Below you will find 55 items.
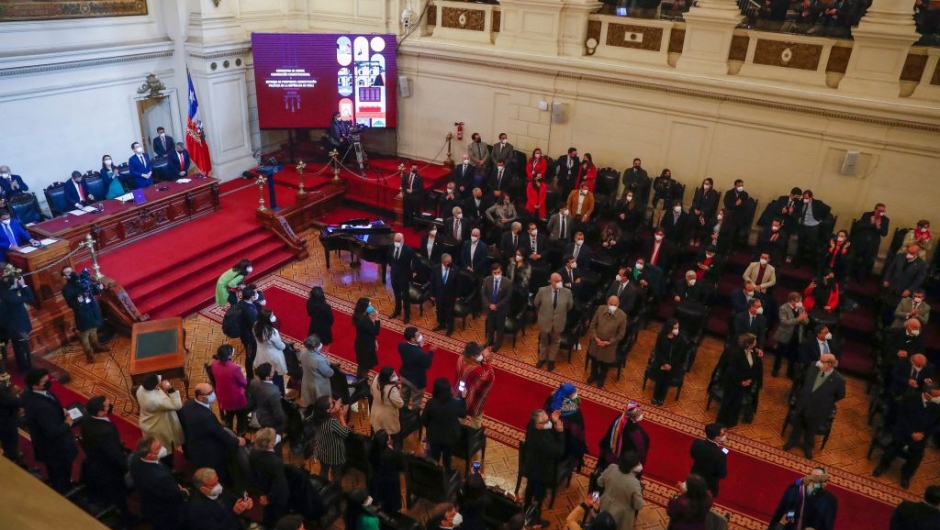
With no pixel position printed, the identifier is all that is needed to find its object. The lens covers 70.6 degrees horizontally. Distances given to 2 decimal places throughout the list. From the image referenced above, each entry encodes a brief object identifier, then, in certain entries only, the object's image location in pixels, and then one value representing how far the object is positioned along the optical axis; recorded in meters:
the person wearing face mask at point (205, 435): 6.29
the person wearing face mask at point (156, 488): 5.54
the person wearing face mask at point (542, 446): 6.48
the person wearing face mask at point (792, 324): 9.09
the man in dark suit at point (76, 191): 11.69
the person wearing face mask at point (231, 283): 9.13
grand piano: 11.56
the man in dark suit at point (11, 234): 9.92
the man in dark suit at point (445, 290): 10.04
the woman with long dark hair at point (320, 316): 8.72
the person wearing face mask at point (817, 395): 7.70
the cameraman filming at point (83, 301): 9.06
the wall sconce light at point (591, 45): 13.17
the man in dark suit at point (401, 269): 10.27
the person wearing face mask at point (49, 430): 6.45
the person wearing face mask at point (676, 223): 11.54
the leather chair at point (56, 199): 11.64
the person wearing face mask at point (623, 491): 5.83
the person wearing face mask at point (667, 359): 8.58
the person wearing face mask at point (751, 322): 8.86
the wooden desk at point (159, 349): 8.22
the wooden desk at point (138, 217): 10.87
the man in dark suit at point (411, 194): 13.41
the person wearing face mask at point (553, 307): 9.21
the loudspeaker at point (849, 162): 11.14
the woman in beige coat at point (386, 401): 7.05
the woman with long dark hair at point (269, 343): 7.66
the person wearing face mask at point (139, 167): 12.65
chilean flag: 13.59
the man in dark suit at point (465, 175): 13.52
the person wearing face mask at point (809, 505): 6.02
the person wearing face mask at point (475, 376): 7.43
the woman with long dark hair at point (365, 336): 8.44
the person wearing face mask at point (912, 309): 9.02
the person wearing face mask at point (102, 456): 6.09
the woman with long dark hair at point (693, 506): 5.51
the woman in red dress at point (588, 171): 13.02
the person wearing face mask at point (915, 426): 7.39
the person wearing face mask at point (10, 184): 11.23
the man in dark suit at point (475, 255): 10.63
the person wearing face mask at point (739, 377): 8.11
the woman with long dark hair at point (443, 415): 6.85
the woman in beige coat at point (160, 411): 6.53
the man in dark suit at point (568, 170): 13.26
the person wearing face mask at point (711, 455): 6.43
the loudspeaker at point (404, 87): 15.59
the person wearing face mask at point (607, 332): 8.87
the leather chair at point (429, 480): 6.59
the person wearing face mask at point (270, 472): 5.76
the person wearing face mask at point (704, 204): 11.87
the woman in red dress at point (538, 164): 13.39
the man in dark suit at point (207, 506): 5.20
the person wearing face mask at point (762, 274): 9.91
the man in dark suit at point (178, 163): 13.43
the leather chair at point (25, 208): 11.18
